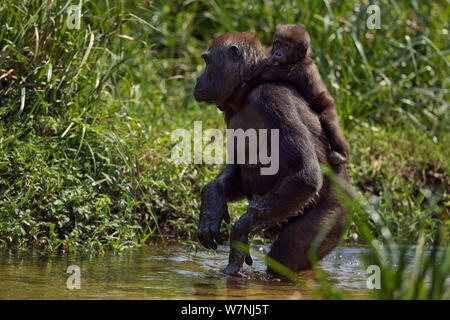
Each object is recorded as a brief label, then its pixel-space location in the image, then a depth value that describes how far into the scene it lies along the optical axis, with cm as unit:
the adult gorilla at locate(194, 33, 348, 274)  726
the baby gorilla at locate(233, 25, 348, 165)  776
